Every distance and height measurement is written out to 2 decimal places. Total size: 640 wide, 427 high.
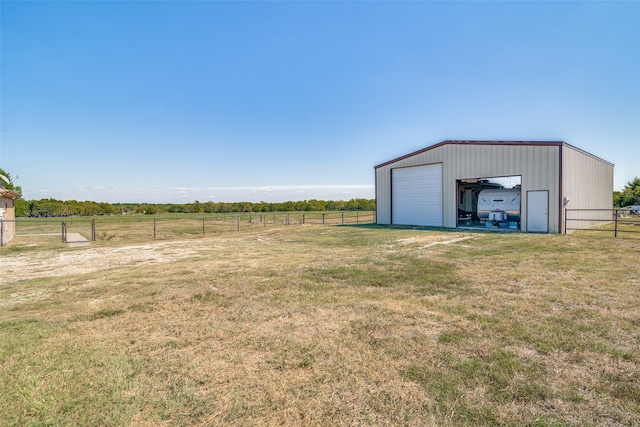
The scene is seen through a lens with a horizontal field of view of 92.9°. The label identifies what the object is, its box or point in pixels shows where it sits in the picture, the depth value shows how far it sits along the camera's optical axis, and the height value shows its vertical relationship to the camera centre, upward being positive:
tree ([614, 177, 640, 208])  44.16 +1.70
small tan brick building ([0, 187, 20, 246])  14.81 -0.27
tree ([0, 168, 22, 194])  41.12 +4.80
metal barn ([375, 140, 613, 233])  15.05 +1.36
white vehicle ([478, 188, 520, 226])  17.88 +0.18
